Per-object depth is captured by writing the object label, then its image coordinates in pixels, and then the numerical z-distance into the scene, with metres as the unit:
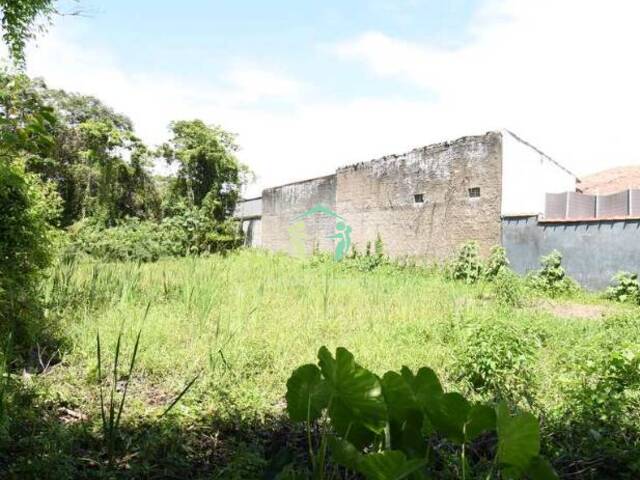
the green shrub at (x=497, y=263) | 9.59
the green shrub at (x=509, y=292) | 7.08
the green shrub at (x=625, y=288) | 7.90
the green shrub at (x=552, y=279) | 8.64
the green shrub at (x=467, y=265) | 9.77
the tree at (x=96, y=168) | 15.75
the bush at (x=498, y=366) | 3.14
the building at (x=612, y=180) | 12.77
